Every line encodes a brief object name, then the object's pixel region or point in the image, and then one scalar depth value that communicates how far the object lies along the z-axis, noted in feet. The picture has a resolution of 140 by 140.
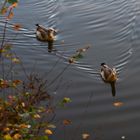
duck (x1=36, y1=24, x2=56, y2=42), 46.01
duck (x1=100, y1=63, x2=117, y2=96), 36.99
